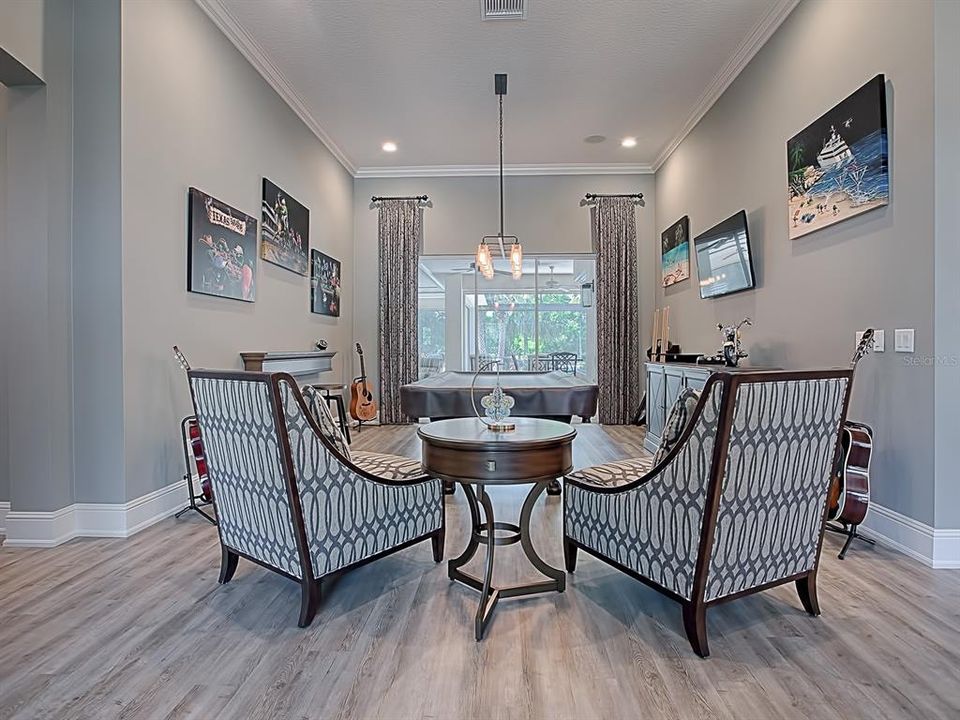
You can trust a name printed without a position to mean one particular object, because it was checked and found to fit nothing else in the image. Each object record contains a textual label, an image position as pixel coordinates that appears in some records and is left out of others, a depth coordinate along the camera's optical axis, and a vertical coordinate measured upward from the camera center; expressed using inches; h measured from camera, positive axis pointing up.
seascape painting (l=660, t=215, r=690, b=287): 236.7 +48.4
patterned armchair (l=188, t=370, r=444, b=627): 78.8 -19.3
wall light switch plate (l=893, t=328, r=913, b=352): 105.2 +3.7
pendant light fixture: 189.5 +38.1
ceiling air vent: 145.9 +92.9
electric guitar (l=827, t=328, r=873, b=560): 109.2 -23.1
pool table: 151.0 -10.8
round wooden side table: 83.0 -16.0
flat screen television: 172.2 +34.3
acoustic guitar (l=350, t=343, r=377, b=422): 270.5 -20.0
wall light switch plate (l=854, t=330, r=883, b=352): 113.0 +3.8
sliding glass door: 308.7 +24.7
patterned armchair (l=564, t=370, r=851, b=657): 70.1 -18.6
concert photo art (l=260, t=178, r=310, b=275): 186.1 +46.7
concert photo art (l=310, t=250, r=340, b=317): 233.6 +33.6
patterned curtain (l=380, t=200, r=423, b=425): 288.8 +32.2
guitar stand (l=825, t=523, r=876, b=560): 106.9 -35.4
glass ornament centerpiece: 96.8 -8.1
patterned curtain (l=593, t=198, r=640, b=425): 284.7 +29.5
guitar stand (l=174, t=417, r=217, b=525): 128.6 -32.8
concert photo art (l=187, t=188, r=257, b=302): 143.3 +31.0
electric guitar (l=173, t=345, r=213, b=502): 125.7 -20.7
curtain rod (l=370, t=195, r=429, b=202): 288.7 +84.2
